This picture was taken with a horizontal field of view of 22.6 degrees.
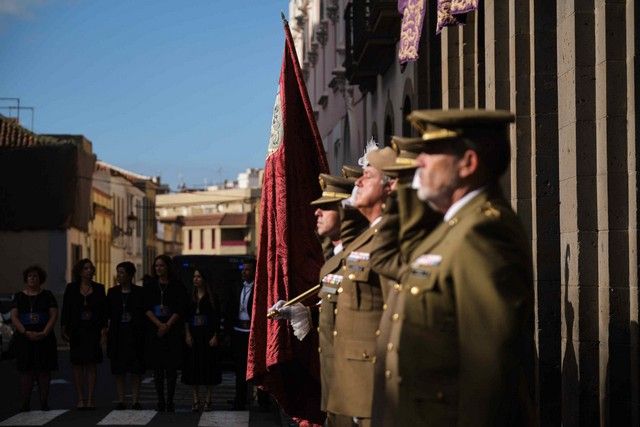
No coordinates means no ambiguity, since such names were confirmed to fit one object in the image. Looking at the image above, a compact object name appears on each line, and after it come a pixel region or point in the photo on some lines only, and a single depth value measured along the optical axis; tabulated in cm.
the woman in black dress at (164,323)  1838
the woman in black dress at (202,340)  1880
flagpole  1054
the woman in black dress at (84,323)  1850
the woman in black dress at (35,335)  1823
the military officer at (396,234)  618
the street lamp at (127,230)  9125
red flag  1277
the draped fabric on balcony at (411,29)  1688
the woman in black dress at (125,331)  1862
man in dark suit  1883
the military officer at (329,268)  884
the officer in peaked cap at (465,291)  573
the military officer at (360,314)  830
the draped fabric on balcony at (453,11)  1367
